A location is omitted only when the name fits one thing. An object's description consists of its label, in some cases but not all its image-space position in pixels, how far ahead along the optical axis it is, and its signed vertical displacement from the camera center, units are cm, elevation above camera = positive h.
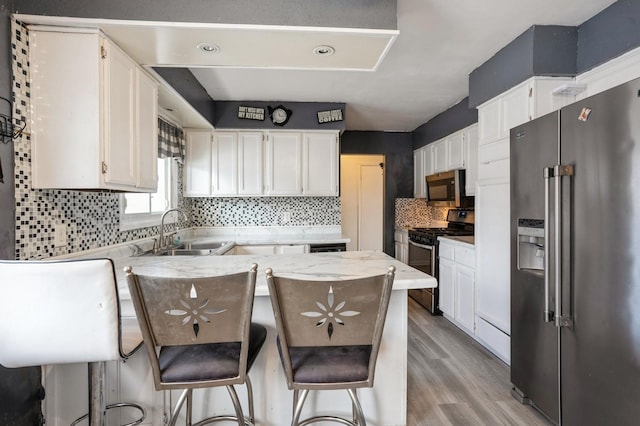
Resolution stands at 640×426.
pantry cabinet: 234 +11
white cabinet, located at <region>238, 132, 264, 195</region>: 396 +58
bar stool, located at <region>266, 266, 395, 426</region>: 112 -39
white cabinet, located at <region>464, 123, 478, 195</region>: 351 +60
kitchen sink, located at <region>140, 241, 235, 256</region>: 281 -38
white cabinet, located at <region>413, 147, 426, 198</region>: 489 +55
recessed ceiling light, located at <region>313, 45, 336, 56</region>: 187 +93
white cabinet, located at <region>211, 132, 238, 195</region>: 394 +58
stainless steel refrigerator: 135 -24
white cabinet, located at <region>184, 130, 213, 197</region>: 392 +54
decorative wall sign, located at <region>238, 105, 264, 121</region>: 392 +117
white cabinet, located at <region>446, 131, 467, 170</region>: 374 +70
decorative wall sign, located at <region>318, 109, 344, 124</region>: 397 +115
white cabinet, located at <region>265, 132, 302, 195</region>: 399 +58
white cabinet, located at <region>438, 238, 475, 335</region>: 312 -76
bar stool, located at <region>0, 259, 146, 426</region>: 106 -34
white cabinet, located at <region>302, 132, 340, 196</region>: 403 +58
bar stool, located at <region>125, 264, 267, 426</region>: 109 -37
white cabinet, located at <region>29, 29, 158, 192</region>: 160 +50
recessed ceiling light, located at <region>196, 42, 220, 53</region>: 182 +92
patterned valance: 308 +71
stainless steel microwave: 385 +26
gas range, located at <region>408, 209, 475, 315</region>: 384 -44
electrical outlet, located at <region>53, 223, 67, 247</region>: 173 -14
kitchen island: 158 -85
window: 254 +7
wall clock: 395 +115
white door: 571 +19
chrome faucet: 286 -28
